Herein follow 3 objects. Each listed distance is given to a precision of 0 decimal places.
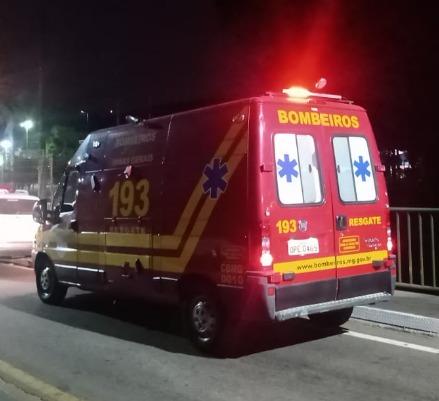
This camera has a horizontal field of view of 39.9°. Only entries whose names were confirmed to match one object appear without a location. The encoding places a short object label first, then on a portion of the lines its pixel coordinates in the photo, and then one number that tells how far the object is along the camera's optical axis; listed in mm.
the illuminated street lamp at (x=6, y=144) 53062
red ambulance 5492
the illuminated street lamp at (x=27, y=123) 45300
